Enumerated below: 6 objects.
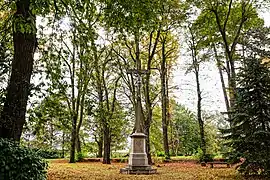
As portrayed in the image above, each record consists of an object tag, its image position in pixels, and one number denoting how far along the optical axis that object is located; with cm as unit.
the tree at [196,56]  2239
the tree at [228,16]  1720
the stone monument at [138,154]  1325
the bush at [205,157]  1983
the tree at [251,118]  980
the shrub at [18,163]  538
